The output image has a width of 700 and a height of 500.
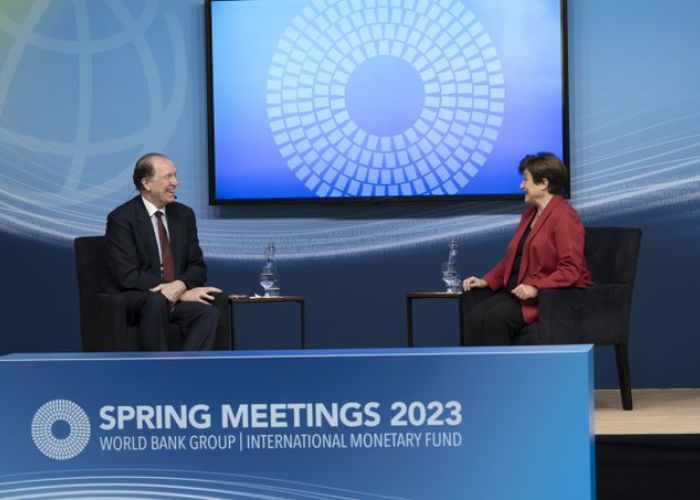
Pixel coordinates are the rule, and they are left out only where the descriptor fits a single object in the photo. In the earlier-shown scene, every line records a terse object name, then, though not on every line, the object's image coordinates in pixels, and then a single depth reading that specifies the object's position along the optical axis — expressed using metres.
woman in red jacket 10.94
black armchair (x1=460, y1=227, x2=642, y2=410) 10.80
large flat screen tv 12.64
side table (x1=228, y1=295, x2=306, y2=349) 11.86
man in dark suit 10.86
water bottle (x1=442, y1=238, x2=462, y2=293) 12.23
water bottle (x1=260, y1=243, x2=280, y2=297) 12.27
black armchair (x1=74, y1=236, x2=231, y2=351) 10.84
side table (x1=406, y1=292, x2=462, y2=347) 11.89
